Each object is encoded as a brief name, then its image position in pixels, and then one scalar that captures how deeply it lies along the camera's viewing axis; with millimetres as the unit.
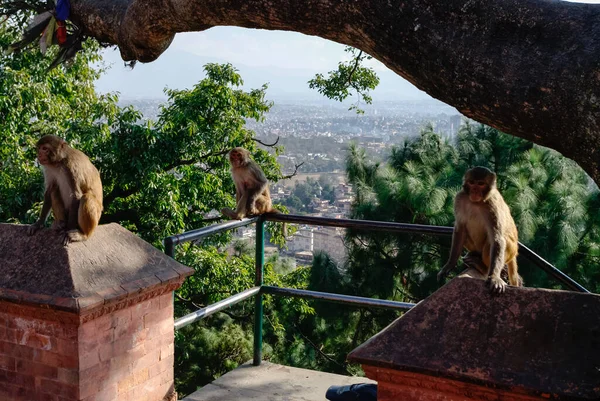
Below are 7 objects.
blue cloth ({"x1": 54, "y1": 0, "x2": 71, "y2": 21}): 3199
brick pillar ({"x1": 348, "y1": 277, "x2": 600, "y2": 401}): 2053
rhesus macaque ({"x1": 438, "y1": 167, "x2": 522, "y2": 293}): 3229
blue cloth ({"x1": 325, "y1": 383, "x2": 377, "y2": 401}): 3270
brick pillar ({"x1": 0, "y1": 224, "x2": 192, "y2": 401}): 2941
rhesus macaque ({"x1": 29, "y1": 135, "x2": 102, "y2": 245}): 3717
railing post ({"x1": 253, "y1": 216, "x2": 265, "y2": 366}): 4105
